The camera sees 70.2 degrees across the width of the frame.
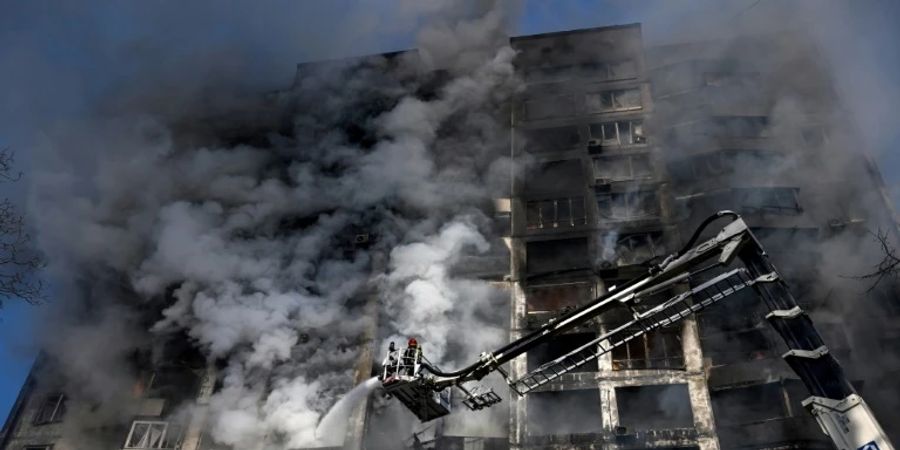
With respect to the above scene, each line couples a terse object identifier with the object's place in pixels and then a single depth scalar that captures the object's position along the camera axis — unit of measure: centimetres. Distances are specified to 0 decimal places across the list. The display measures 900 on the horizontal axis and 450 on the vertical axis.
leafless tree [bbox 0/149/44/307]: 1101
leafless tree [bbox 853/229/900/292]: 2117
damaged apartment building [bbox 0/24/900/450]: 2045
